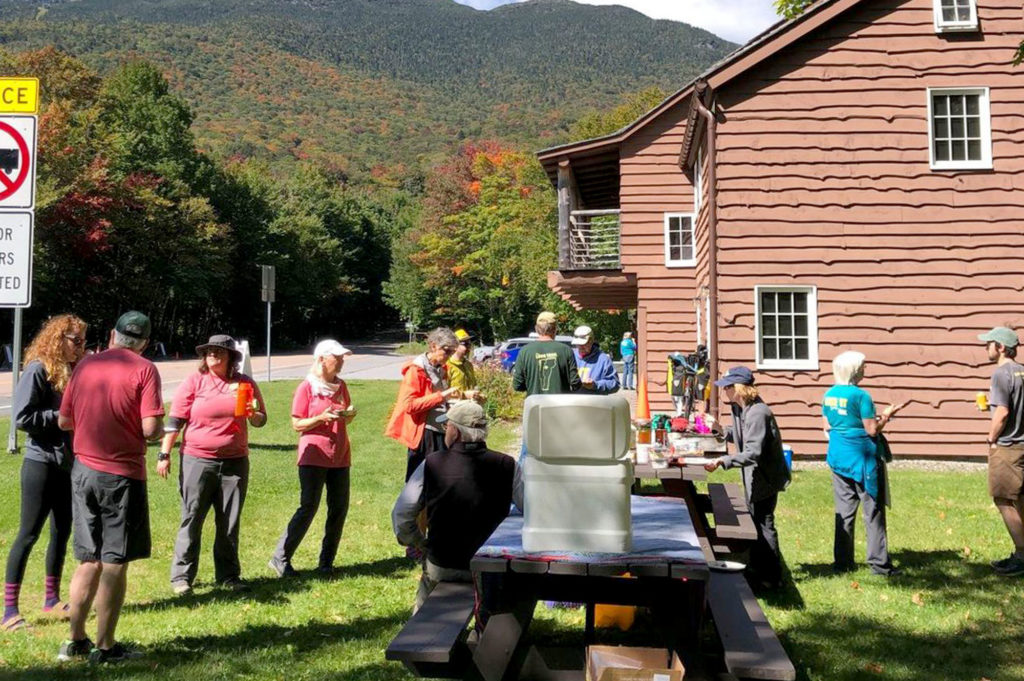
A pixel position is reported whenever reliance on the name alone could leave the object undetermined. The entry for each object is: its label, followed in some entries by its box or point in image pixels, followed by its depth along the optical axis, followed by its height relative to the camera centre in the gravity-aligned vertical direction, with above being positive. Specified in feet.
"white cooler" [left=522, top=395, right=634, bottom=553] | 12.23 -1.50
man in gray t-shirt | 22.39 -1.79
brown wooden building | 43.96 +8.04
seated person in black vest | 15.23 -2.17
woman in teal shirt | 21.70 -2.12
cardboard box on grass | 12.51 -4.30
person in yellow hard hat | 26.21 -0.16
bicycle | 47.16 -0.54
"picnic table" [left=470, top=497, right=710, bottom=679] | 12.44 -3.29
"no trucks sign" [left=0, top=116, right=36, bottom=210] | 17.94 +4.14
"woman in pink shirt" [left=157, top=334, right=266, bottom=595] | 21.15 -1.97
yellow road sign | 18.33 +5.60
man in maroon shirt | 15.74 -2.01
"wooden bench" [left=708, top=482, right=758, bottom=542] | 18.67 -3.43
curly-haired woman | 18.56 -1.70
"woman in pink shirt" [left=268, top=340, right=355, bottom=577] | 22.63 -2.09
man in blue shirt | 29.99 +0.01
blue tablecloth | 12.71 -2.72
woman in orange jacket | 23.43 -0.90
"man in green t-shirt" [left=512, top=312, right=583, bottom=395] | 27.73 +0.08
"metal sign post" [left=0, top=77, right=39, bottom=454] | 17.51 +3.69
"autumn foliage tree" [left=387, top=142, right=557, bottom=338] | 157.69 +24.03
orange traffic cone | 27.04 -1.17
